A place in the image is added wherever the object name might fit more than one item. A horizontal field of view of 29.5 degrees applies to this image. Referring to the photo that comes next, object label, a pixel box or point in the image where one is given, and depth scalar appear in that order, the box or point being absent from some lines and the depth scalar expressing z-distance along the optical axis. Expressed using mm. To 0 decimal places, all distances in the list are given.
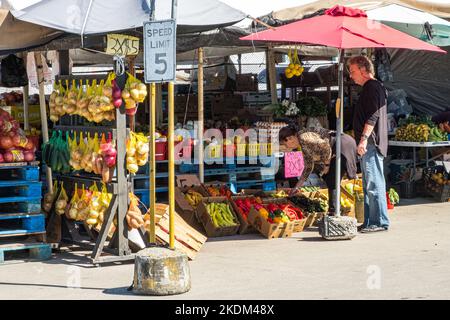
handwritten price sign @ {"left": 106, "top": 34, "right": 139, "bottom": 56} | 8875
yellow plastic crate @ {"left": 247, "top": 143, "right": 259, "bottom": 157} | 12539
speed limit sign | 7461
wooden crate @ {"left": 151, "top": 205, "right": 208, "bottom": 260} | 9172
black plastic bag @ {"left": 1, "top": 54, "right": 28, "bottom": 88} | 11500
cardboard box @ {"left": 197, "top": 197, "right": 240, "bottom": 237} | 10602
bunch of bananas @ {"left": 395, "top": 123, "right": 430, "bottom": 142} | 13703
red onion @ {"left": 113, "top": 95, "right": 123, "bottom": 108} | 8688
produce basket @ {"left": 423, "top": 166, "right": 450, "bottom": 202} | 13828
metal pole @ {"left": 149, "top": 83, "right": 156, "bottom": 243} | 7988
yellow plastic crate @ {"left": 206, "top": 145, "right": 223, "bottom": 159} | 12141
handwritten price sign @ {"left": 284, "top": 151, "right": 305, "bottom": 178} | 12930
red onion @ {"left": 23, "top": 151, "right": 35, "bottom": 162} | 9250
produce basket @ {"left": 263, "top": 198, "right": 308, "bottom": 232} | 10898
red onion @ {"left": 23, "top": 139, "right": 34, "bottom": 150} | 9272
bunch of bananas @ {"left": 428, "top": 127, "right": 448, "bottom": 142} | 13742
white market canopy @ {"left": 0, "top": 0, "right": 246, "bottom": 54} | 8688
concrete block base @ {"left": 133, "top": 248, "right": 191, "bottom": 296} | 7285
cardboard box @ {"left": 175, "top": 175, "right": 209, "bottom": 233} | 10609
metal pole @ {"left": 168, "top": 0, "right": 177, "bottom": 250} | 7656
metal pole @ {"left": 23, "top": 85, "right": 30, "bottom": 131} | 12205
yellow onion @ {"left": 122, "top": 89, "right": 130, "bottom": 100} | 8711
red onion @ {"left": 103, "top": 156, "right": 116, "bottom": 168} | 8703
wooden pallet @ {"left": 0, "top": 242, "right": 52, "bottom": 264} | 9030
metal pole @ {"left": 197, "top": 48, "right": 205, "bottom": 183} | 11678
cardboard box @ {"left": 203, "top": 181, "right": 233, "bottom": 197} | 11516
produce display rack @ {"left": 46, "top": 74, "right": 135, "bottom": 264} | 8672
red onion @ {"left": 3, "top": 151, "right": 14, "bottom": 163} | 9078
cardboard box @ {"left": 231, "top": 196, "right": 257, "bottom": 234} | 10828
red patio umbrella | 9750
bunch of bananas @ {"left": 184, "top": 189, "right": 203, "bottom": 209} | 10891
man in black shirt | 10609
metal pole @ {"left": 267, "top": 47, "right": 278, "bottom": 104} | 14781
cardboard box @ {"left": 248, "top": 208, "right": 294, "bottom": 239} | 10531
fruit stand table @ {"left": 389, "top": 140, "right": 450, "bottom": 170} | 13609
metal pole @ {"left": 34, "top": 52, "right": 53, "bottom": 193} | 10031
